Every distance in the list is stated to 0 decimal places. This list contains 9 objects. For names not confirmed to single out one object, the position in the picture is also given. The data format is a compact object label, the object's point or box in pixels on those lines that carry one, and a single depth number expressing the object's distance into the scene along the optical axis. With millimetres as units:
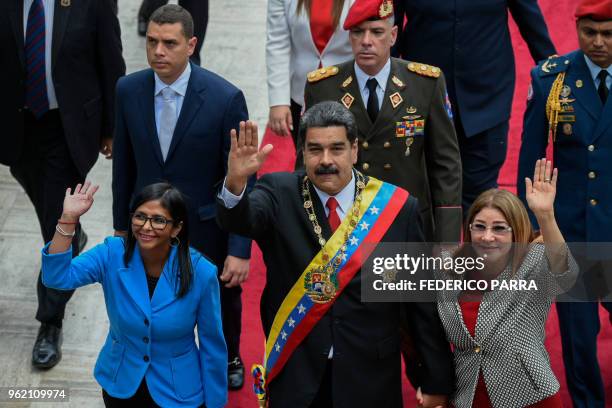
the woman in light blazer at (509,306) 9930
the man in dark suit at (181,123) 11594
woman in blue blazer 10148
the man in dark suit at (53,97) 12859
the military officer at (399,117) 11383
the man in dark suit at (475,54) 13172
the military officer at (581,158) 11578
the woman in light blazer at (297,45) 13031
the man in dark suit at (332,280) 9680
